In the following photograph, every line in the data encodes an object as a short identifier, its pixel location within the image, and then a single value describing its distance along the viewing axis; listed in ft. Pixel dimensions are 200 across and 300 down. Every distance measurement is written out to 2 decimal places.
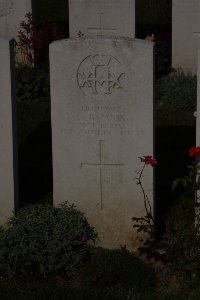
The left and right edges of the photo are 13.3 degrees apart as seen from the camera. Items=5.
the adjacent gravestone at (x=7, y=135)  22.50
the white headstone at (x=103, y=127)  21.74
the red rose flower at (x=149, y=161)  21.11
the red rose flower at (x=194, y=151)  20.97
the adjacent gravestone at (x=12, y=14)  40.83
